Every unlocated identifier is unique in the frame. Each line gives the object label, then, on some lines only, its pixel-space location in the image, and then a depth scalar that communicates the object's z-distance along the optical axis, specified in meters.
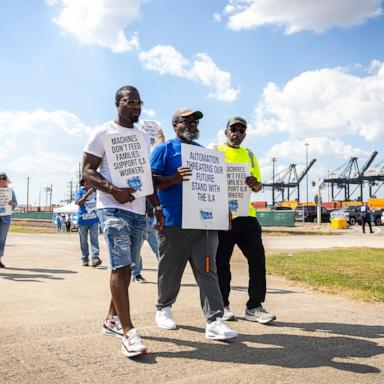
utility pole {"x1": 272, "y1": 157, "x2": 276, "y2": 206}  132.77
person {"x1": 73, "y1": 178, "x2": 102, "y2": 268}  9.78
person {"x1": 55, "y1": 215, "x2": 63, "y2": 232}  39.25
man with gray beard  4.20
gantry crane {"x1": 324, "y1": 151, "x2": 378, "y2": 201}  114.06
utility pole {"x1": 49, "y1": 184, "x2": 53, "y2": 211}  135.75
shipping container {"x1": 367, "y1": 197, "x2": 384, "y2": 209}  57.97
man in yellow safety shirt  4.93
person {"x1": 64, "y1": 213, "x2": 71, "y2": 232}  40.03
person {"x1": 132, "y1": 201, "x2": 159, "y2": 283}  7.50
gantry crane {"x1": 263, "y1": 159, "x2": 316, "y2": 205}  138.04
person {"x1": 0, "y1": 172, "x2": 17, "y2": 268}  9.41
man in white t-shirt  3.77
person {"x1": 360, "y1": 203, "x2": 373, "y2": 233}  29.87
